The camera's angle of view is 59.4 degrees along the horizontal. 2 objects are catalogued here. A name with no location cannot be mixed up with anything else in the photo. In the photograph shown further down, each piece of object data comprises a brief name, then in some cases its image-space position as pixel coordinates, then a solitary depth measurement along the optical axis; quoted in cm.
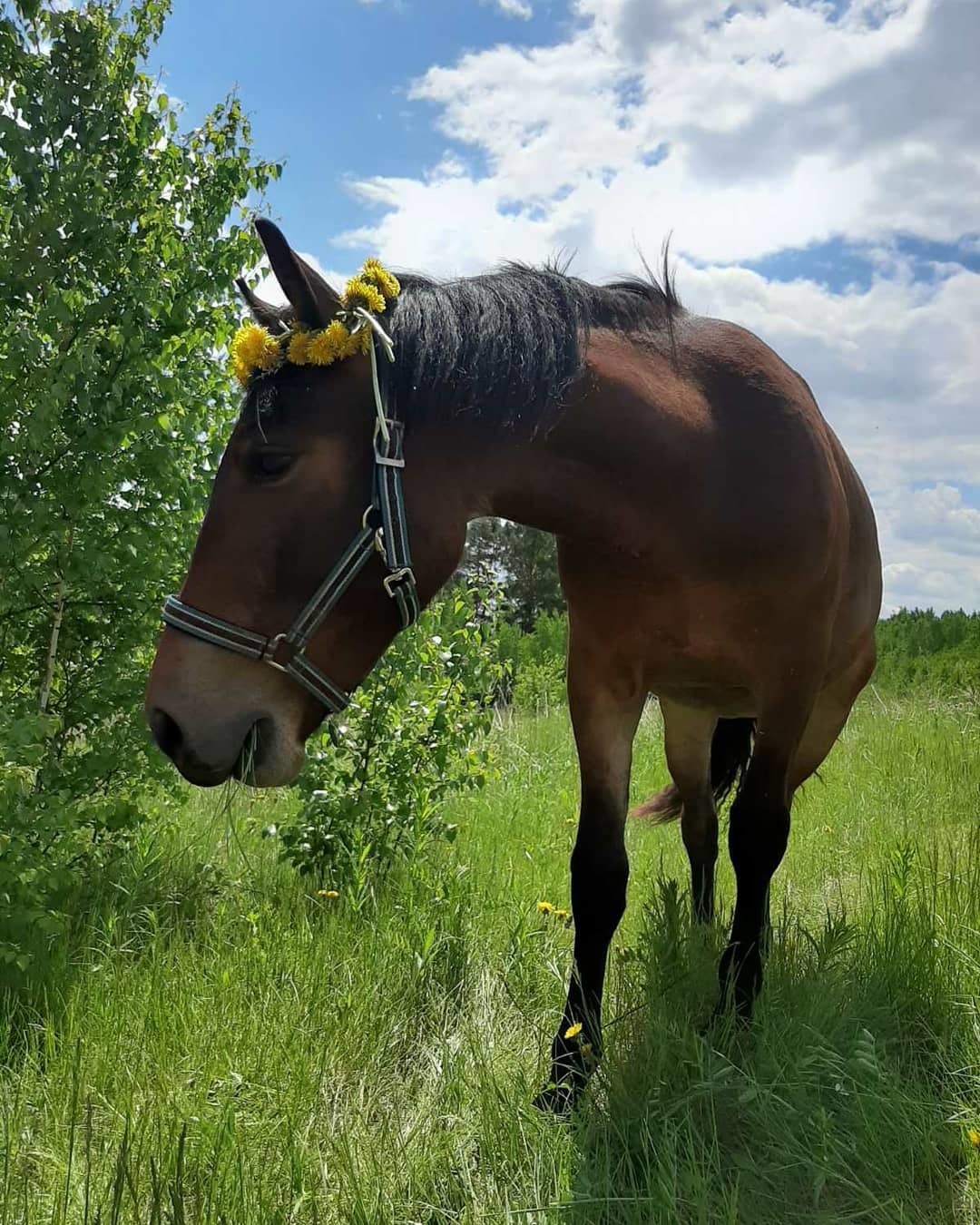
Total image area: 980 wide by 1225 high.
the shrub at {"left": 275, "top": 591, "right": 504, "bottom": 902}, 373
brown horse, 189
